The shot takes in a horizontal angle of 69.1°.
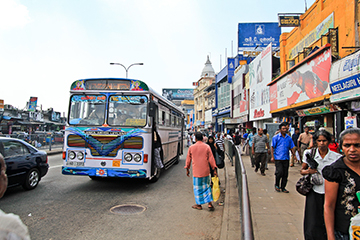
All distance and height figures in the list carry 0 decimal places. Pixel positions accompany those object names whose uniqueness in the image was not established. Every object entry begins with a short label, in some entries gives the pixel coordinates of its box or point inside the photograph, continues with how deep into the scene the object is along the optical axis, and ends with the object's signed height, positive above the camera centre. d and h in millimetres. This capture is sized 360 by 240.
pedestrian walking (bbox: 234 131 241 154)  16266 -387
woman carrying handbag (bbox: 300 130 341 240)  2911 -750
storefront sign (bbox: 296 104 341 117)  11025 +1159
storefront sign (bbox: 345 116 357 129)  9728 +526
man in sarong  5852 -873
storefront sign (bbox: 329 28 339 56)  11513 +4224
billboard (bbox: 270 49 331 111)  11766 +2817
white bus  7168 +17
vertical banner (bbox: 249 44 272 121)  21125 +4442
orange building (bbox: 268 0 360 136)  10969 +3690
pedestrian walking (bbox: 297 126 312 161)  10559 -230
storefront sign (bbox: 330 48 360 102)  9086 +2201
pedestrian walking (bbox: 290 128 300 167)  12508 -87
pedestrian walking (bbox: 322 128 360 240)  2254 -468
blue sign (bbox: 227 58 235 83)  37688 +9361
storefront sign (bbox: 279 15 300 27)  16016 +7009
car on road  6574 -947
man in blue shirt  6941 -530
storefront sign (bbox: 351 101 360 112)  9481 +1108
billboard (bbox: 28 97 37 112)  45169 +4340
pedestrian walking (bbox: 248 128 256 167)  12016 -1214
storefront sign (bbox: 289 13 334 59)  12594 +5416
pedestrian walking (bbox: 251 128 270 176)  9352 -521
